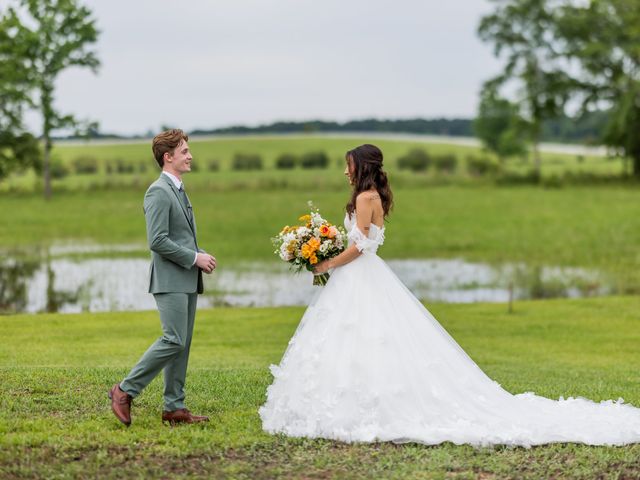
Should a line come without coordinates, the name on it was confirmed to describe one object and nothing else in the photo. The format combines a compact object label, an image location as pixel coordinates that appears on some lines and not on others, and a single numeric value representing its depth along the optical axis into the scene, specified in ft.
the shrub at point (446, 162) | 261.03
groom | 28.58
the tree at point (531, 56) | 213.46
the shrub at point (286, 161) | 274.73
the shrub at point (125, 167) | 255.13
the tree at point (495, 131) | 328.49
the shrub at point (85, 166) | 257.14
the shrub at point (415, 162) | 265.13
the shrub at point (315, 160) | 277.23
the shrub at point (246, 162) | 268.00
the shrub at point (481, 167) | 231.01
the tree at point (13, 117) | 172.04
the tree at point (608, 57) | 204.64
